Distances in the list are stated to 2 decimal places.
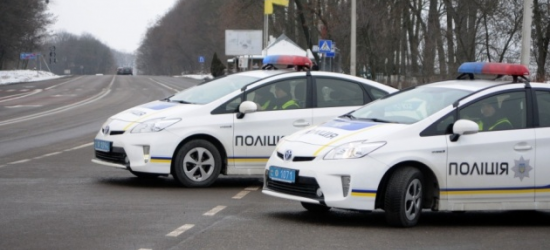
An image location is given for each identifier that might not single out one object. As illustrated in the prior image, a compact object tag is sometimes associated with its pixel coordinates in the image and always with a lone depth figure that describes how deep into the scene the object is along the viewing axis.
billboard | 68.69
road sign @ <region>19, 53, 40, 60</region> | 105.02
